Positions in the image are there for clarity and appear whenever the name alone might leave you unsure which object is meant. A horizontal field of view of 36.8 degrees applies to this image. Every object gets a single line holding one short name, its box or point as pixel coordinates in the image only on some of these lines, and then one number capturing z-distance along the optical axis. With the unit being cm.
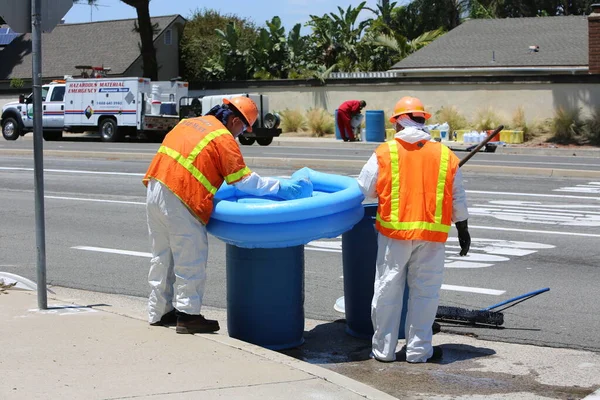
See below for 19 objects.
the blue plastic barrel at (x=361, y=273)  662
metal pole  663
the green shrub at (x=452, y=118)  3323
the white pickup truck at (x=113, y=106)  3256
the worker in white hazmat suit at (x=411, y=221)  600
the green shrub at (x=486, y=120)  3206
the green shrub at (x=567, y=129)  3022
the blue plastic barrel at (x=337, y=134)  3242
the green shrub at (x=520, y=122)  3141
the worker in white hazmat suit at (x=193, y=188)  610
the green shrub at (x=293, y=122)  3722
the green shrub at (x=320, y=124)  3588
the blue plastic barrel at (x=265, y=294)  632
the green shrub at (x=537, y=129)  3128
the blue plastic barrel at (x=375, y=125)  3066
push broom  716
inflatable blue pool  597
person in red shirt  3109
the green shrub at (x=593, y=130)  2960
